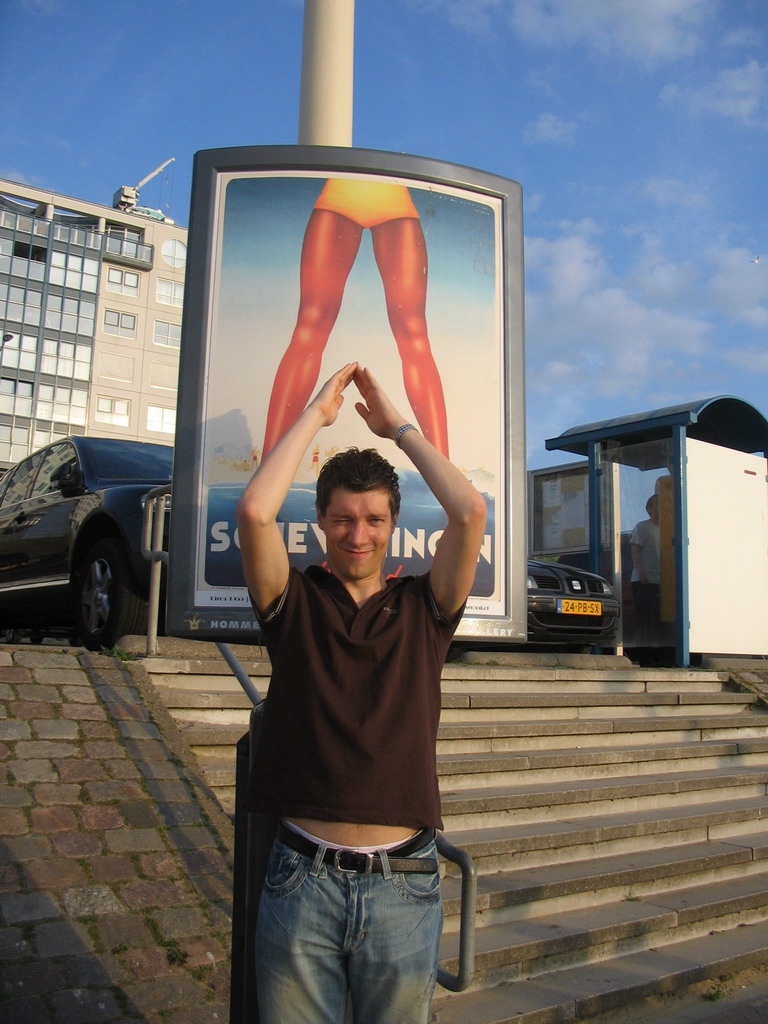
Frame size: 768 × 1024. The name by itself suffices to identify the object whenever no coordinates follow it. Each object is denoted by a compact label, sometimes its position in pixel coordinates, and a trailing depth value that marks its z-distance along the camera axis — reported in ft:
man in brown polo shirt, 6.03
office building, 214.07
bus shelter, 33.24
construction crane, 240.12
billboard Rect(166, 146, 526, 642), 8.72
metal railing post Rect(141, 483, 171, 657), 18.31
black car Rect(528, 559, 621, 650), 28.25
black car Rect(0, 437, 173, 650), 20.30
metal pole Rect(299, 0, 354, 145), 19.17
